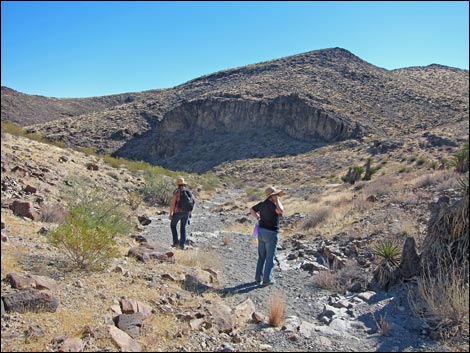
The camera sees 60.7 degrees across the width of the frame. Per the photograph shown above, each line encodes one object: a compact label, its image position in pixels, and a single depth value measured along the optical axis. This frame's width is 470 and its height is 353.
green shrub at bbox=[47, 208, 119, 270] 6.20
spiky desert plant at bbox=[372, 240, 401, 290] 6.71
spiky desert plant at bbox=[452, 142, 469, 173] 15.22
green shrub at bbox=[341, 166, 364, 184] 25.83
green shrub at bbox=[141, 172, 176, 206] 18.38
